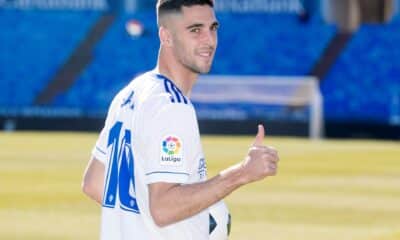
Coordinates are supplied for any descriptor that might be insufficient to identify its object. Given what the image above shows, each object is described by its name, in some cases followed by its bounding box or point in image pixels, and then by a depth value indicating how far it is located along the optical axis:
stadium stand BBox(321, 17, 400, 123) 35.97
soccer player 4.74
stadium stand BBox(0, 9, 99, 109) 41.75
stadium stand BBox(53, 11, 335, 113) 39.25
